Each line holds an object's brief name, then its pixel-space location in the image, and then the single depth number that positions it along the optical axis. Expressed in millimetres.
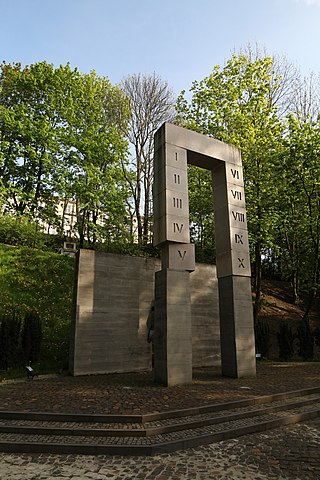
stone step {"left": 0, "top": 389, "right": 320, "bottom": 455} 5621
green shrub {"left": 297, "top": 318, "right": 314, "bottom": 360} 18391
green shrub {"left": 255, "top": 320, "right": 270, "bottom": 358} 17969
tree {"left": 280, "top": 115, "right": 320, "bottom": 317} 19234
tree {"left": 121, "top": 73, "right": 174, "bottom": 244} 30641
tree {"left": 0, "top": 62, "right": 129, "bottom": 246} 23359
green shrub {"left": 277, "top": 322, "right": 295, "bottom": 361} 18125
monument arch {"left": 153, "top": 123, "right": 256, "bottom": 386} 10719
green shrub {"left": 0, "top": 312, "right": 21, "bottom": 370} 11773
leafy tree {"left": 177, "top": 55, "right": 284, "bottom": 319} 19609
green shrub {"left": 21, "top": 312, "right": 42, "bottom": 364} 12406
